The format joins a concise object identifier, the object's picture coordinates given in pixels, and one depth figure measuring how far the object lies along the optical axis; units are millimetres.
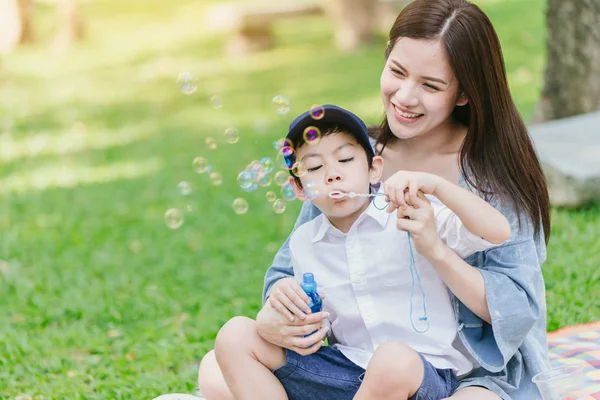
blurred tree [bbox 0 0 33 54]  14266
